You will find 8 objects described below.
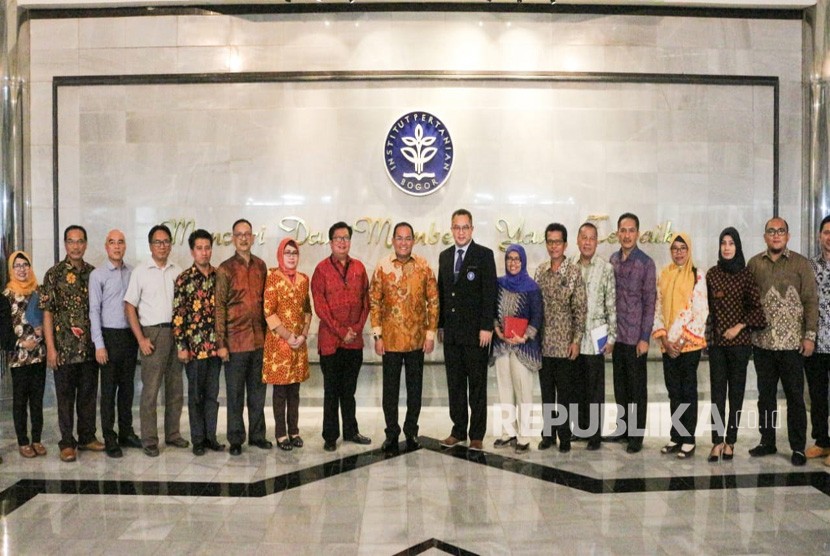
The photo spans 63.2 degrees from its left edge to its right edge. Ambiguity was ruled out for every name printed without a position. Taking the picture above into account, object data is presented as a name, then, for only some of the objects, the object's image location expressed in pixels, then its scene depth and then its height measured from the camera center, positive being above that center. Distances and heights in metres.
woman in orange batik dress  4.67 -0.45
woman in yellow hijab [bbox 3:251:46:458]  4.59 -0.58
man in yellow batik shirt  4.71 -0.36
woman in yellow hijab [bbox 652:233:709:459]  4.52 -0.43
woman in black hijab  4.45 -0.38
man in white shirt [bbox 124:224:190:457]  4.61 -0.36
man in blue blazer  4.69 -0.33
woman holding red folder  4.66 -0.53
